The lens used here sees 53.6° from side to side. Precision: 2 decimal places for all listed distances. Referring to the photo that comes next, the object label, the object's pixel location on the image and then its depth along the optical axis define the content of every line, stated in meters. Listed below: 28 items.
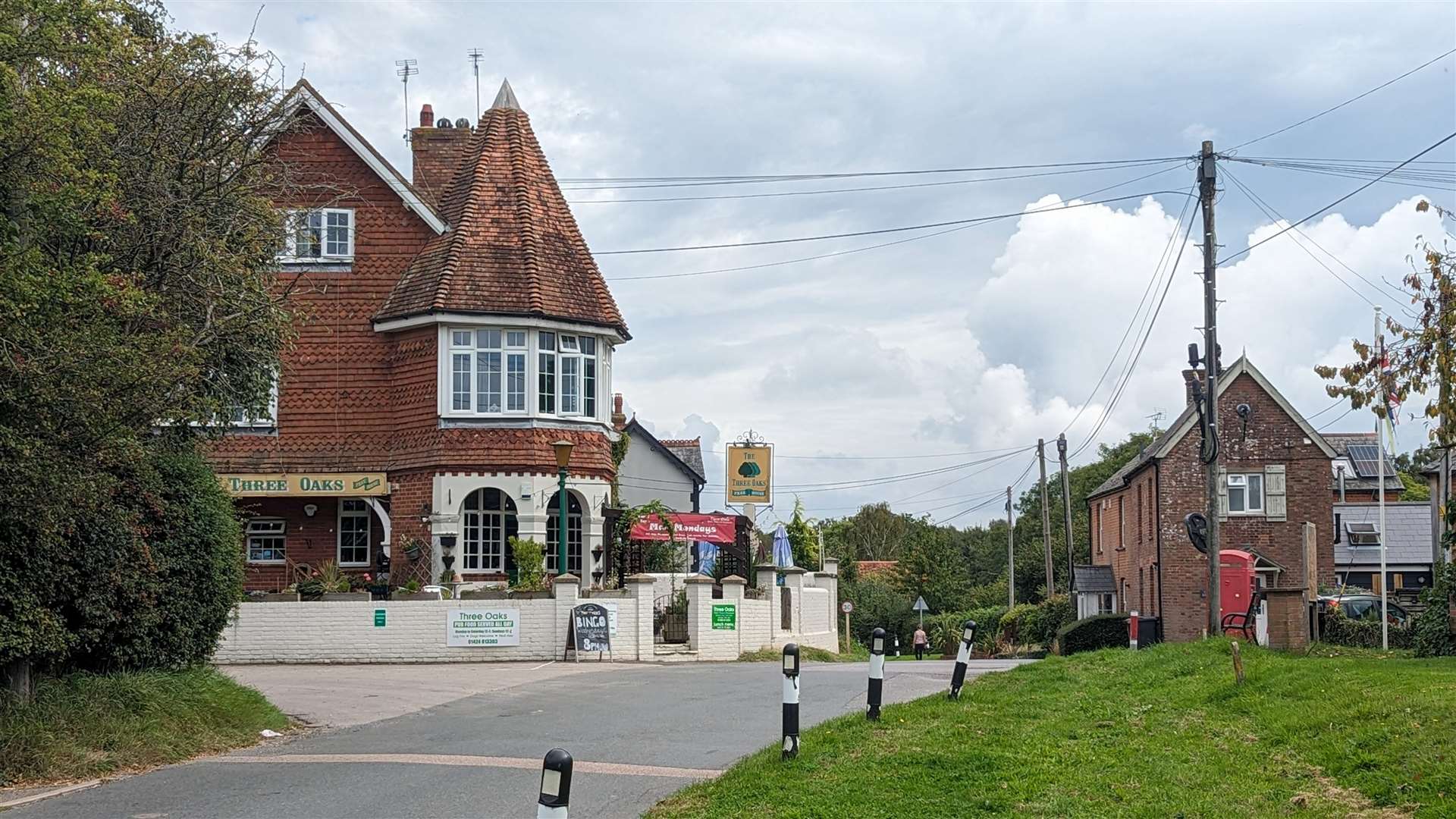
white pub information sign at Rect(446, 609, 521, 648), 26.84
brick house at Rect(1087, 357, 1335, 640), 42.12
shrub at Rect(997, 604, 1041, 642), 51.47
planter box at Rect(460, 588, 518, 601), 27.39
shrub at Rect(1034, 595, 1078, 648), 49.88
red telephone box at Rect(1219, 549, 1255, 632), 37.25
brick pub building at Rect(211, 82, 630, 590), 31.36
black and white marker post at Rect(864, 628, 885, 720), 12.75
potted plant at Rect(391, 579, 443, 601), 27.70
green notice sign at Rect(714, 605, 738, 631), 30.16
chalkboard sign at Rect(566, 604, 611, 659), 27.19
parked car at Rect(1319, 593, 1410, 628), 33.81
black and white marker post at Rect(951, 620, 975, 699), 15.23
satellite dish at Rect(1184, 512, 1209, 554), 28.19
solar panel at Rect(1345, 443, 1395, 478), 70.19
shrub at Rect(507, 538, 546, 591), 29.55
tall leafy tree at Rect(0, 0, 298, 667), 11.27
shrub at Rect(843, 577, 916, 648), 61.47
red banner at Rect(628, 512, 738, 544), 36.72
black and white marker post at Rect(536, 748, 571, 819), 5.55
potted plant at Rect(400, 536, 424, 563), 31.33
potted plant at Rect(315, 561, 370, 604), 27.06
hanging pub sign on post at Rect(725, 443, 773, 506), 44.47
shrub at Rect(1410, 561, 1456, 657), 20.50
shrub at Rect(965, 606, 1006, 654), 53.72
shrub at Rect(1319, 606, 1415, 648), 27.19
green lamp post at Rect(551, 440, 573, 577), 27.34
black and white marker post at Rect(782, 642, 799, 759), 10.59
